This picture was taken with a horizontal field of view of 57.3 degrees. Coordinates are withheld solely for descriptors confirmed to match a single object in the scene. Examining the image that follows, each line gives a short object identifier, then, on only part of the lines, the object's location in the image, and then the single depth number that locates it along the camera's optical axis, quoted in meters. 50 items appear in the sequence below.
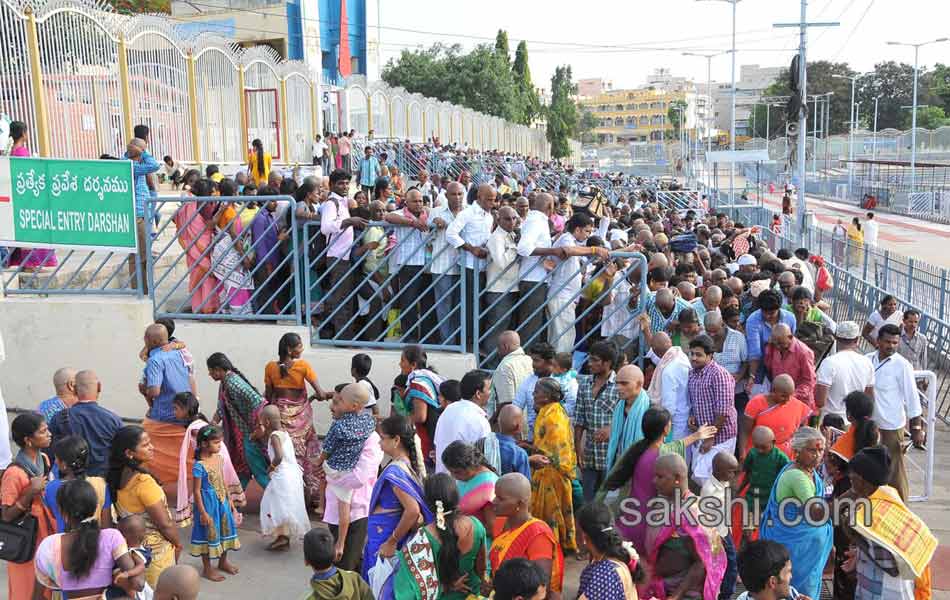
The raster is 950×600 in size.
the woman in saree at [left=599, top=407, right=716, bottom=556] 4.70
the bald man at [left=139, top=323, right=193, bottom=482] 6.26
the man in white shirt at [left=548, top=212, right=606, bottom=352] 7.23
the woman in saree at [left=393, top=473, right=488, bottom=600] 3.93
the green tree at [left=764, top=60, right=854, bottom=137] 87.25
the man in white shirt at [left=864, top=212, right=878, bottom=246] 20.41
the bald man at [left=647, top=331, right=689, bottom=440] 5.79
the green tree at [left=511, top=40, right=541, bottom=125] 65.12
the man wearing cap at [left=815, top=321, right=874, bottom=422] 6.15
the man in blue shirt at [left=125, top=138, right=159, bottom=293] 8.16
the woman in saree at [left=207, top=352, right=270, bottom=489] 6.03
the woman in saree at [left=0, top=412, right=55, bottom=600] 4.25
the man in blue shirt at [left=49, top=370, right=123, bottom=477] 5.29
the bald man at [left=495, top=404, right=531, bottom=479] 4.88
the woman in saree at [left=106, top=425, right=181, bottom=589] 4.43
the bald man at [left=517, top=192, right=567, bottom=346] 7.18
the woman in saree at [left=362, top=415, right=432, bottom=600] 4.28
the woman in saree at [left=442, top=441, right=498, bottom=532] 4.31
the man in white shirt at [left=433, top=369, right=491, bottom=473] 5.04
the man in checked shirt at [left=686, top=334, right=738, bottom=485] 5.64
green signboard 7.91
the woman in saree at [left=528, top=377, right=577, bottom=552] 5.23
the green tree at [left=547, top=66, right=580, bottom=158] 71.88
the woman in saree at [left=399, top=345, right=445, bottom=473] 5.74
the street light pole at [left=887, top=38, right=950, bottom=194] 40.86
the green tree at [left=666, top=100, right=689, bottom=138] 113.84
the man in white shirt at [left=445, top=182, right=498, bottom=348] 7.25
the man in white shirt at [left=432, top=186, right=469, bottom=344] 7.40
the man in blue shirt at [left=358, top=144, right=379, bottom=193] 18.53
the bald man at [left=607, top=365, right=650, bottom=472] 5.27
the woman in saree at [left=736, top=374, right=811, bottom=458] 5.40
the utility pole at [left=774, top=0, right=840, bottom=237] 18.50
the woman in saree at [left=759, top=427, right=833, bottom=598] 4.32
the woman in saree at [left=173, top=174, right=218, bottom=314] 8.02
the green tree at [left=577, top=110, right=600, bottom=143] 136.25
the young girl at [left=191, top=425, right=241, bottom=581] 5.24
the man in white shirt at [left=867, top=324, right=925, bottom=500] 6.20
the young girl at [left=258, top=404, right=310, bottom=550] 5.62
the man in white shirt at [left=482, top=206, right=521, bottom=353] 7.19
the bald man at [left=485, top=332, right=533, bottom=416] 5.95
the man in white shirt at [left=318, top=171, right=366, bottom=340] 7.52
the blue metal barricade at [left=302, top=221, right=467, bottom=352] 7.57
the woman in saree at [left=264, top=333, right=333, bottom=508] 6.27
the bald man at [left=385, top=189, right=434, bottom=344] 7.45
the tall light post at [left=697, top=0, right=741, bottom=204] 35.72
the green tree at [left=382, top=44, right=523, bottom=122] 50.81
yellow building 152.12
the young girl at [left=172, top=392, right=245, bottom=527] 5.41
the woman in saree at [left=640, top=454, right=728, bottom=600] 4.20
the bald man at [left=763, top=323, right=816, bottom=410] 6.08
